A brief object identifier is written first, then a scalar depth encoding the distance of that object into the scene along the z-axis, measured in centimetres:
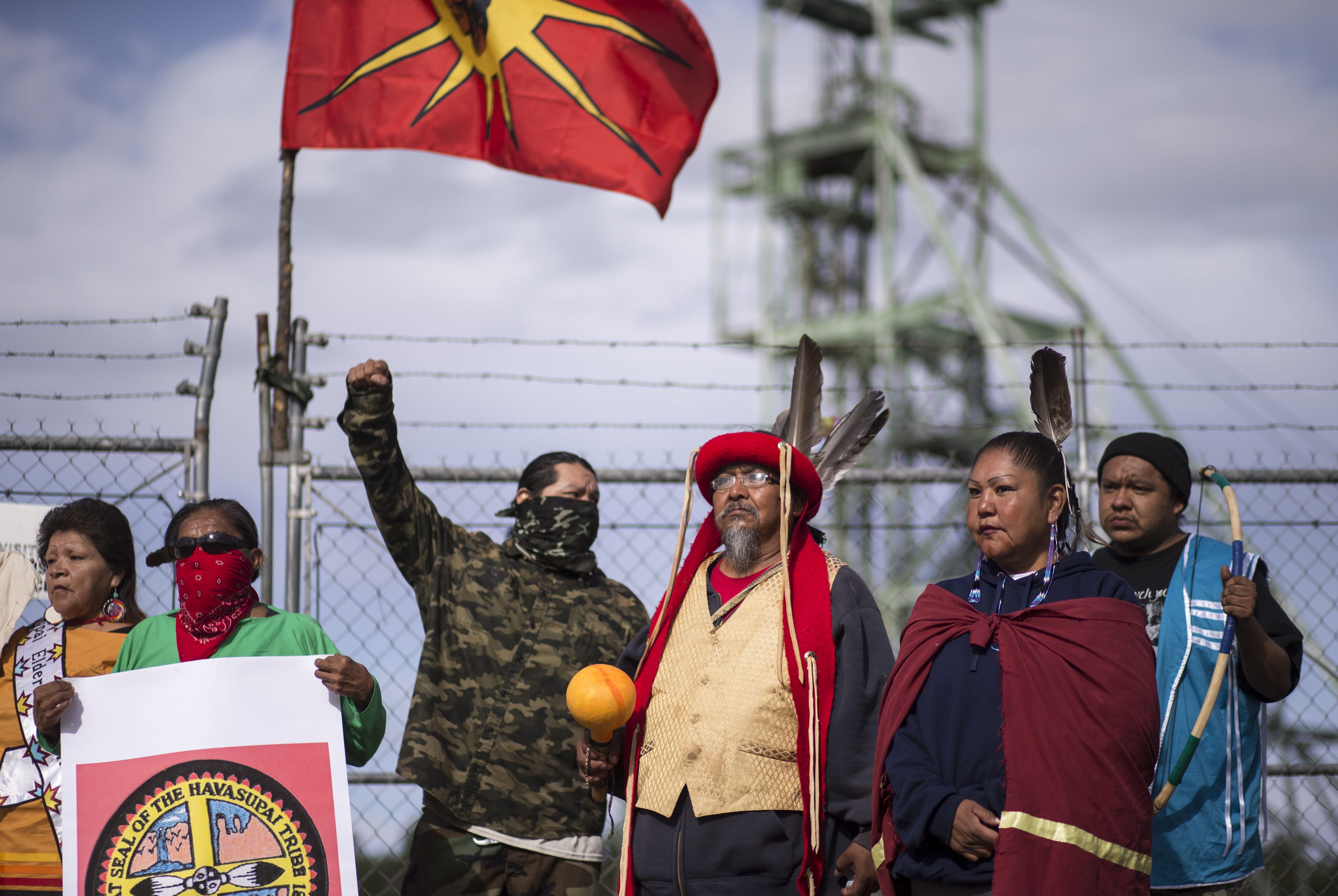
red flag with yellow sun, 561
